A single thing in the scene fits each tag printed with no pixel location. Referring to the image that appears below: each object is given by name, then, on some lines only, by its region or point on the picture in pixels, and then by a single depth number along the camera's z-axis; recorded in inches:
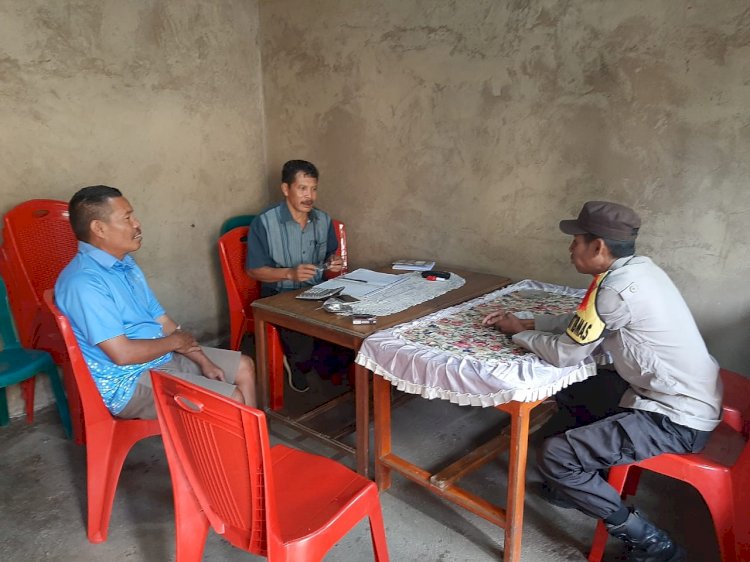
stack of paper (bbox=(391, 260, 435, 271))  115.3
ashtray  89.7
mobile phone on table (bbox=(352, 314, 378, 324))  84.4
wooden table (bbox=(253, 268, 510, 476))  84.3
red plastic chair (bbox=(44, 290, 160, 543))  76.2
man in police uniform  65.3
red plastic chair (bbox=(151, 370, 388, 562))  50.2
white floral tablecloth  65.8
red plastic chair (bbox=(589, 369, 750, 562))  62.9
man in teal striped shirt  115.3
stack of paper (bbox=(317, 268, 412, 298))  100.1
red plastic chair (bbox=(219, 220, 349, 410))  127.1
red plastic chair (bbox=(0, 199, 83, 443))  105.2
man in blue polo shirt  74.6
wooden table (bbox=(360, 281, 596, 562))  67.0
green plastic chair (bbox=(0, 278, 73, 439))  98.6
